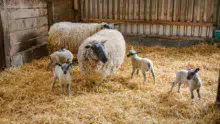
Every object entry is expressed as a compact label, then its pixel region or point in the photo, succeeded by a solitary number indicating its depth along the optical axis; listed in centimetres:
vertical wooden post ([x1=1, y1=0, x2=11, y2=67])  562
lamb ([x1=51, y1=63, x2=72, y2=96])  414
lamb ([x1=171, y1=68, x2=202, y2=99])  383
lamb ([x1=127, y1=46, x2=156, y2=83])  479
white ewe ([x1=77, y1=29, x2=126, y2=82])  454
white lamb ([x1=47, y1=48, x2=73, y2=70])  546
